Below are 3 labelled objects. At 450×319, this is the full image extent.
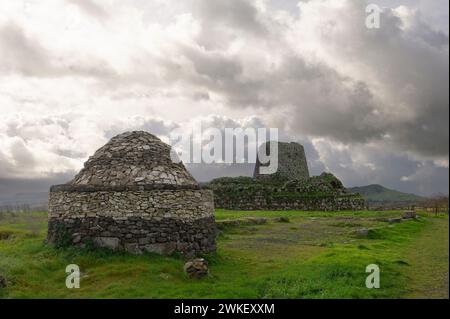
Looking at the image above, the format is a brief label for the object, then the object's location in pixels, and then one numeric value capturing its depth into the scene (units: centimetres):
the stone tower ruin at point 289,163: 5569
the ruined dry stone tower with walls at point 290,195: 4625
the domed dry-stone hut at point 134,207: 1438
